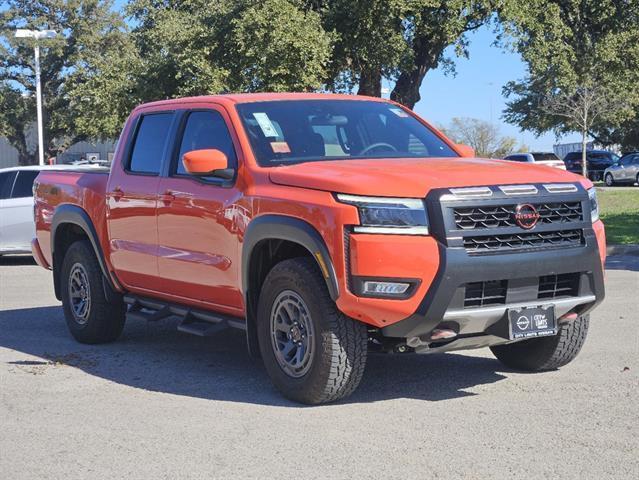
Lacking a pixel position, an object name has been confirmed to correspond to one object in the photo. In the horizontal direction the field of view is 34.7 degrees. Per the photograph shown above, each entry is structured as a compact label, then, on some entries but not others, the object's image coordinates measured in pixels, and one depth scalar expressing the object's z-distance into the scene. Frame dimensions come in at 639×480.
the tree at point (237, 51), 23.11
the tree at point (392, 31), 23.97
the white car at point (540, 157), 44.62
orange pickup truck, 5.79
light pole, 28.16
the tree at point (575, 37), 24.83
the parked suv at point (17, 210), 16.34
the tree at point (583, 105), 55.12
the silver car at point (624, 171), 47.34
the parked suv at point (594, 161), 56.69
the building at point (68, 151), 72.56
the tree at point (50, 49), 58.97
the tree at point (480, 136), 90.69
